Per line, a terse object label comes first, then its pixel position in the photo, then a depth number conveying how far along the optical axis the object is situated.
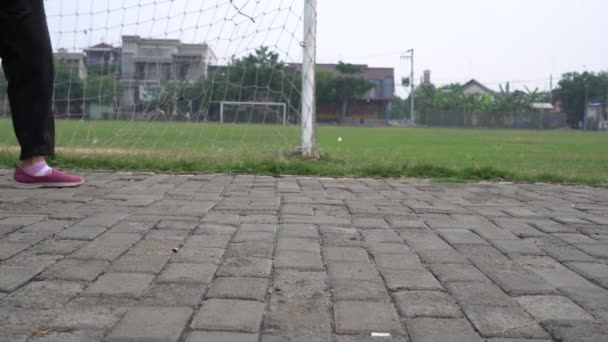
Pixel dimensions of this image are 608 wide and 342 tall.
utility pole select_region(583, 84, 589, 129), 58.10
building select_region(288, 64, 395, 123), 57.38
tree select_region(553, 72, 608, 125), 60.39
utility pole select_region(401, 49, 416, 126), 57.51
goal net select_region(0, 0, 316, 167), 7.32
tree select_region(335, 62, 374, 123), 55.38
